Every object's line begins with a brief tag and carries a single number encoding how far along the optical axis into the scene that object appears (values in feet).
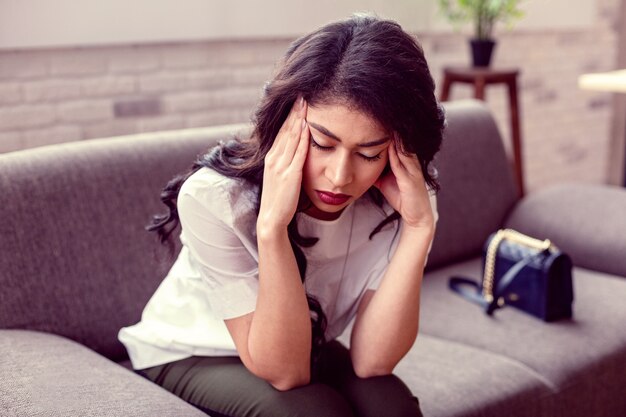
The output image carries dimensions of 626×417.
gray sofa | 4.42
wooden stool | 10.25
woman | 4.08
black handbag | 6.29
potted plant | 10.18
